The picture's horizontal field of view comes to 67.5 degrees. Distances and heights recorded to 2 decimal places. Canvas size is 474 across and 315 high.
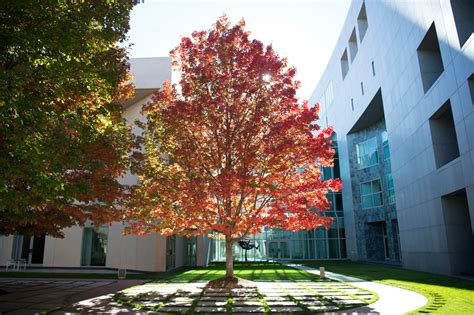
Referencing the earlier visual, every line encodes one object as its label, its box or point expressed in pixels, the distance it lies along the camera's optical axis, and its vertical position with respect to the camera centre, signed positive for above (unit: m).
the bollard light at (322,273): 17.73 -1.70
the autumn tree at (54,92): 6.82 +3.44
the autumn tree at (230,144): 13.11 +3.55
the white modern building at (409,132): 16.53 +6.61
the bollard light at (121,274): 18.09 -1.60
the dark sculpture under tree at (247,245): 35.79 -0.54
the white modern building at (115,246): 23.03 -0.21
